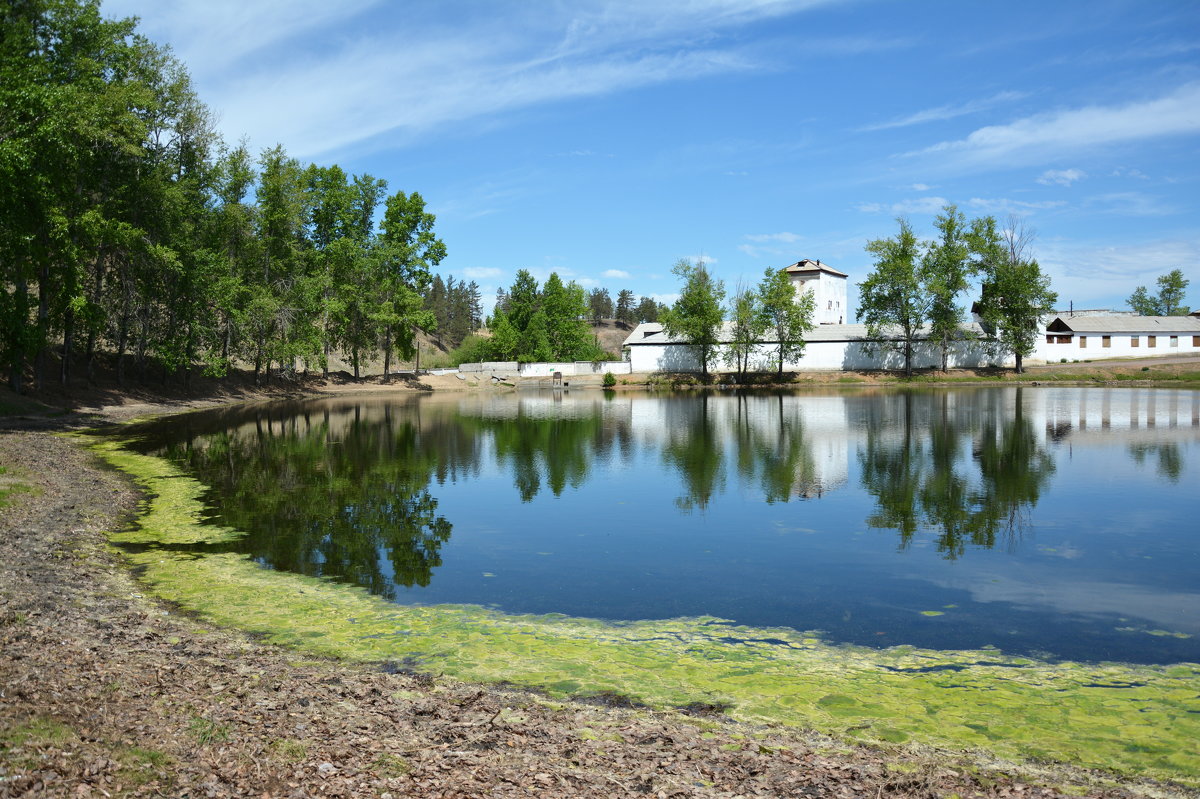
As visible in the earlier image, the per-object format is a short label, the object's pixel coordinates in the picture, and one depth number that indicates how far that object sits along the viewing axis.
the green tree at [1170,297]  134.38
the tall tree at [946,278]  83.62
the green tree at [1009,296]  81.00
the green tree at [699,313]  88.50
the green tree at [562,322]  108.81
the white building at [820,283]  114.62
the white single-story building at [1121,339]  92.31
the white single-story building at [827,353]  88.56
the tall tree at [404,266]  77.56
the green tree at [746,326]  89.00
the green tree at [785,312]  87.25
